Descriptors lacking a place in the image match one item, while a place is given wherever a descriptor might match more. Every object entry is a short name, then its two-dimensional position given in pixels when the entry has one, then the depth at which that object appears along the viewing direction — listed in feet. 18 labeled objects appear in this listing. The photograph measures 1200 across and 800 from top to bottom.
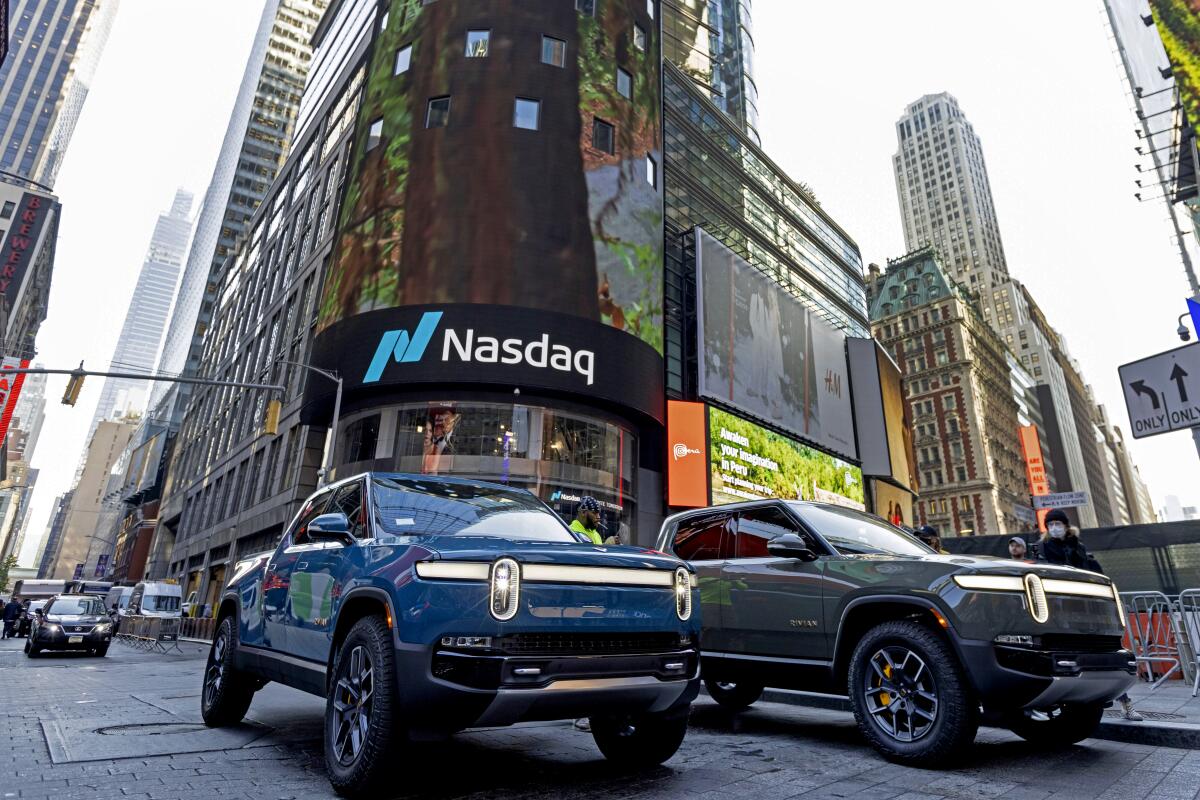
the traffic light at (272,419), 67.00
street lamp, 69.63
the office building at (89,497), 583.58
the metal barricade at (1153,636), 28.73
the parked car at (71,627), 60.59
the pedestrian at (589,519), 25.91
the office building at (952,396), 268.62
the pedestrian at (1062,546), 26.16
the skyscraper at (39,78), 448.24
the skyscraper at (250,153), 318.24
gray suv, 14.60
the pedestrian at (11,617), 115.13
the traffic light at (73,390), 63.09
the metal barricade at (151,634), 81.54
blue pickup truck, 10.98
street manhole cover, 17.04
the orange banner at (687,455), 113.39
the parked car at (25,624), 113.94
